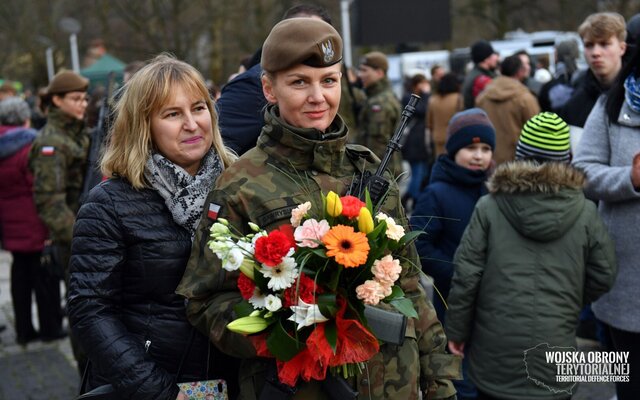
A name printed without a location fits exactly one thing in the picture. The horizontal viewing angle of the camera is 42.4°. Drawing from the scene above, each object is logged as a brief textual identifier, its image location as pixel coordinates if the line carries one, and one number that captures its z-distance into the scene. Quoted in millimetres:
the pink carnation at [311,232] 2309
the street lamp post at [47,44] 28078
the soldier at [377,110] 9766
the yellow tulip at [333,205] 2342
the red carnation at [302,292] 2303
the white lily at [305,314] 2283
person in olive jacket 4012
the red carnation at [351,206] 2330
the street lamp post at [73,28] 24500
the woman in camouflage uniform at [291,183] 2582
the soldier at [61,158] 6465
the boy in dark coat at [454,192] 4773
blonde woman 2730
